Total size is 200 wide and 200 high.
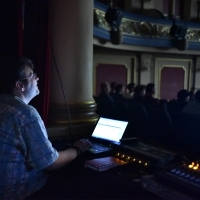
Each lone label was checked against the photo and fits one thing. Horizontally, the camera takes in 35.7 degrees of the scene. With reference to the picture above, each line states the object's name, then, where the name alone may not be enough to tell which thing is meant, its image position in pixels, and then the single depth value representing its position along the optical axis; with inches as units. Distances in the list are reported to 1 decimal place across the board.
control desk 50.3
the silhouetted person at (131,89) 267.1
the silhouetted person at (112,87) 271.6
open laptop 80.6
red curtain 96.3
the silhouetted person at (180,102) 180.7
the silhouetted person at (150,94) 191.9
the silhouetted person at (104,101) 150.9
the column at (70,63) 100.1
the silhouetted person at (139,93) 202.8
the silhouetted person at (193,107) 145.3
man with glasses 55.2
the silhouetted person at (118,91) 232.5
